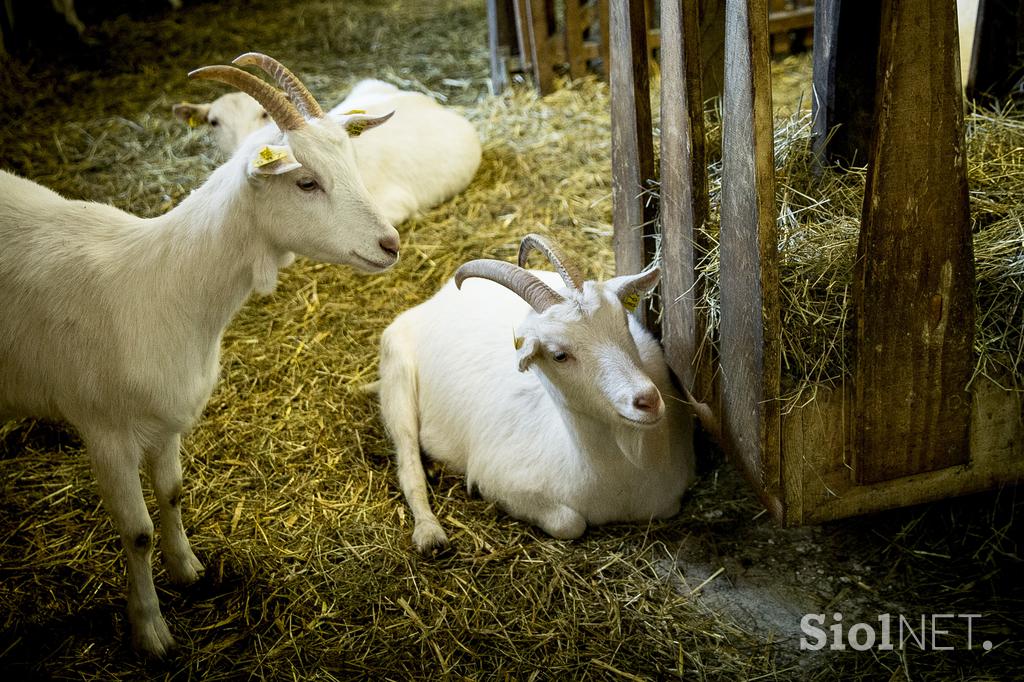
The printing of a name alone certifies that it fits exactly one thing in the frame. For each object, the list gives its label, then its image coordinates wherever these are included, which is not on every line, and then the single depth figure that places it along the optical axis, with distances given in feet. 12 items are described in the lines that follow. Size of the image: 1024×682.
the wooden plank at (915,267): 8.66
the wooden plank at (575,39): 25.02
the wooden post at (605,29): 23.85
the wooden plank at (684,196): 10.50
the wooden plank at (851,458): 10.42
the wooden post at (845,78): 11.64
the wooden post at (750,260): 9.12
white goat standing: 10.81
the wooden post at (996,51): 14.60
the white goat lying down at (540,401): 11.35
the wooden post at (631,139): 11.76
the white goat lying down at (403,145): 20.56
